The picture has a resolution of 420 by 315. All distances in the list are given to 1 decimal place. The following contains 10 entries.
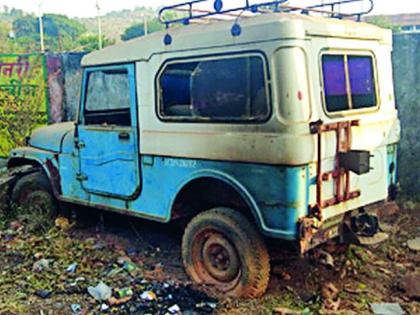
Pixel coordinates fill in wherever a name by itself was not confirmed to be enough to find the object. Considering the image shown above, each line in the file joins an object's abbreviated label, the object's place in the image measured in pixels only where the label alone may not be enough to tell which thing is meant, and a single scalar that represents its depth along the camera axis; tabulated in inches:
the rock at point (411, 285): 182.4
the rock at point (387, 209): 202.2
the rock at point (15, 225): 254.9
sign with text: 376.2
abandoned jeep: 161.6
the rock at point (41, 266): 204.8
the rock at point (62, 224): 247.4
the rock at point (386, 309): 170.4
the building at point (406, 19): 1689.2
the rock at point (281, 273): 193.3
